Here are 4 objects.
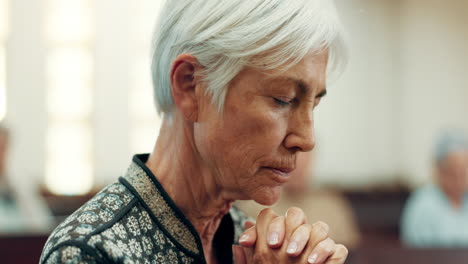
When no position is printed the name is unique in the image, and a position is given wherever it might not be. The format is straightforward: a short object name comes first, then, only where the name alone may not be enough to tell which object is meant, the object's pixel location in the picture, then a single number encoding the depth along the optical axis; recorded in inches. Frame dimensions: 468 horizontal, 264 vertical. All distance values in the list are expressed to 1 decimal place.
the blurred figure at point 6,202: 184.4
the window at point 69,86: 376.2
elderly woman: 48.3
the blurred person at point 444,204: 177.3
